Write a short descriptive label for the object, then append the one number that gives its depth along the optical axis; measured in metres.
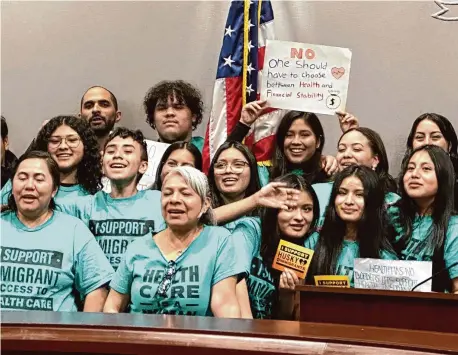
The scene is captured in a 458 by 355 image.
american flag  4.15
